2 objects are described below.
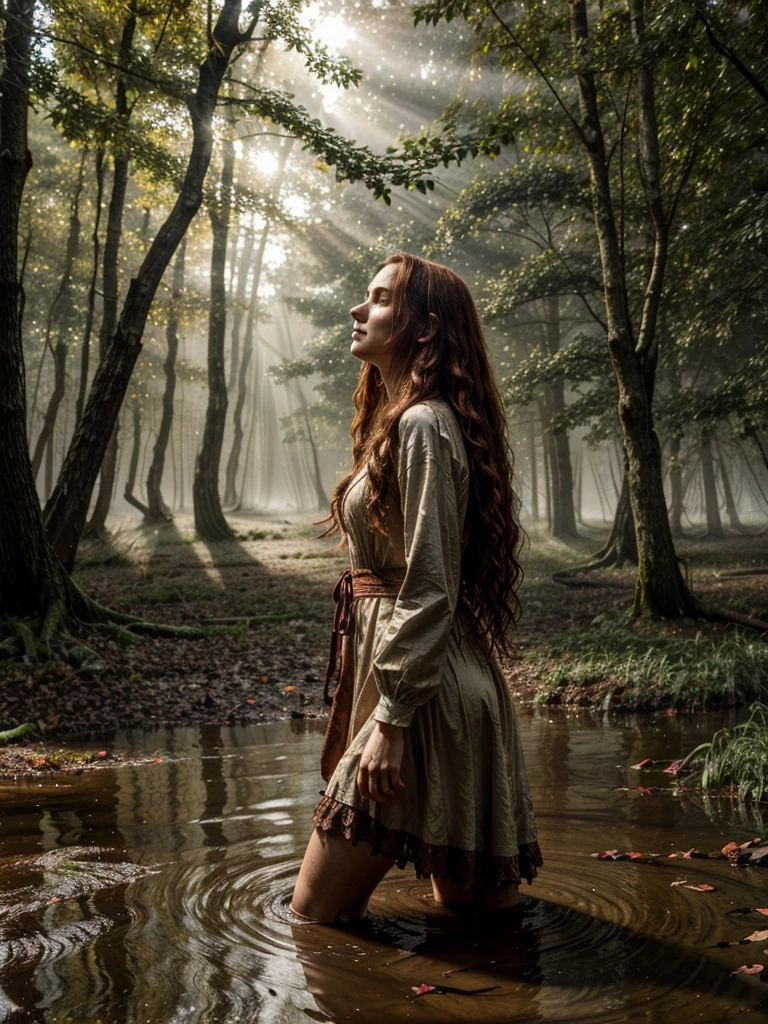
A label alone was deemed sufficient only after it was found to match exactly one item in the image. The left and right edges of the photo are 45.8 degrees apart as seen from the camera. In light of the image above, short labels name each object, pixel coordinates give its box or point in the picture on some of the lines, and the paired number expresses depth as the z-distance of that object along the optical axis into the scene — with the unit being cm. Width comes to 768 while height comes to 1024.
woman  267
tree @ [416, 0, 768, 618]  1000
